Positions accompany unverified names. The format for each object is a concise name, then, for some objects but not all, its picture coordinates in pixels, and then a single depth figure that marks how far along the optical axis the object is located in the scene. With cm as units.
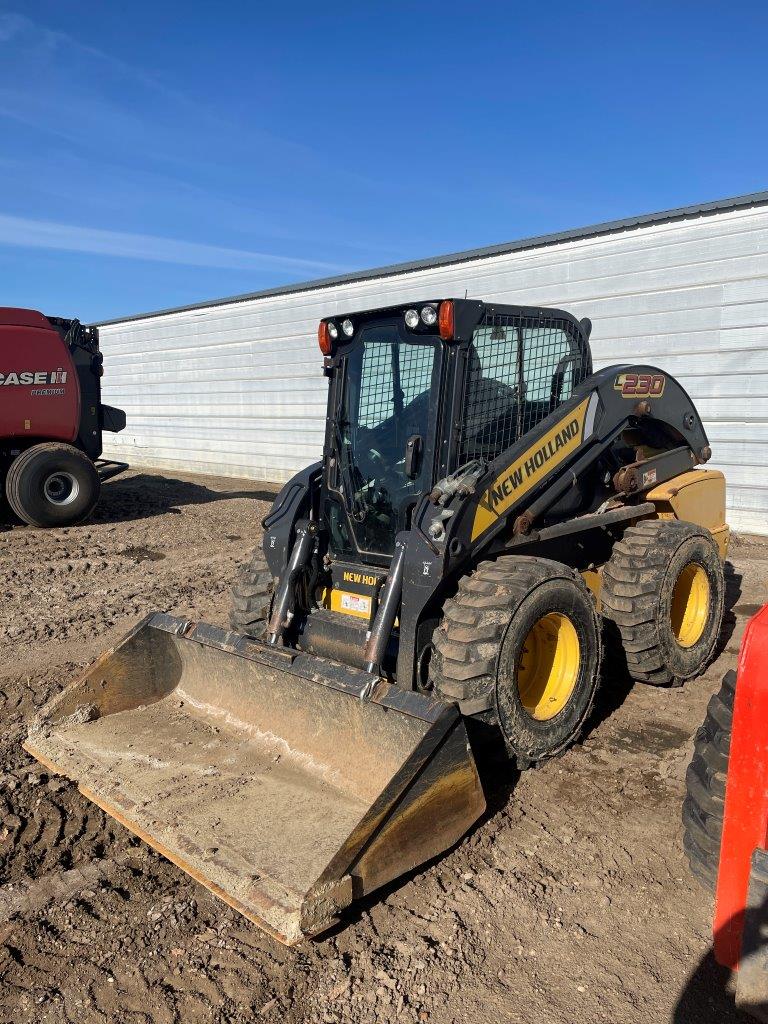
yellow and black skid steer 306
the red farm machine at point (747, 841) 194
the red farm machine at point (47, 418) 1057
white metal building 970
